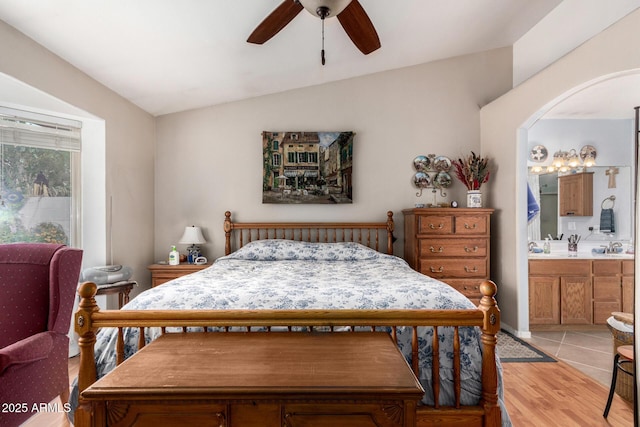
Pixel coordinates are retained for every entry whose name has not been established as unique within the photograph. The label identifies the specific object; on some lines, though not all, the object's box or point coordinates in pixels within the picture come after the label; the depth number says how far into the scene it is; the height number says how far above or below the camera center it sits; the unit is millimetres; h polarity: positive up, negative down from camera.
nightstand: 3812 -613
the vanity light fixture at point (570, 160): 4391 +634
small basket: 2334 -1098
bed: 1555 -487
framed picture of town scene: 4234 +556
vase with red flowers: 4008 +422
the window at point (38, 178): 2842 +311
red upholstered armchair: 1886 -515
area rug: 3072 -1262
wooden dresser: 3758 -358
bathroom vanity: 3793 -819
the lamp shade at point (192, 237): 3979 -261
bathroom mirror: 4258 +53
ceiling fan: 1870 +1224
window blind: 2811 +706
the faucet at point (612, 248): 4047 -417
